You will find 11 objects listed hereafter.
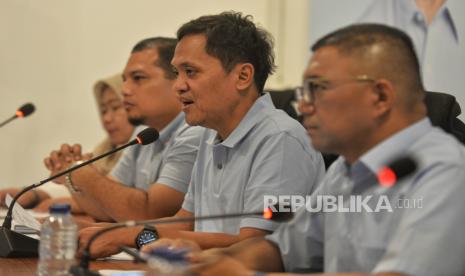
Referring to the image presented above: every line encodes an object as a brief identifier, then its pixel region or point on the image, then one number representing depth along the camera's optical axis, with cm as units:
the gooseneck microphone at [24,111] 537
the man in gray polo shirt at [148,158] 500
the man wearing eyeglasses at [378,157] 248
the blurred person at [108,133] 655
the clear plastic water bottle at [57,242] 318
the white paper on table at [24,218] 398
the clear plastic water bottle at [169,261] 244
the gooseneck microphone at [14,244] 382
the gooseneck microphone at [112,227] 288
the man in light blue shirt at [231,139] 382
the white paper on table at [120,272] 315
